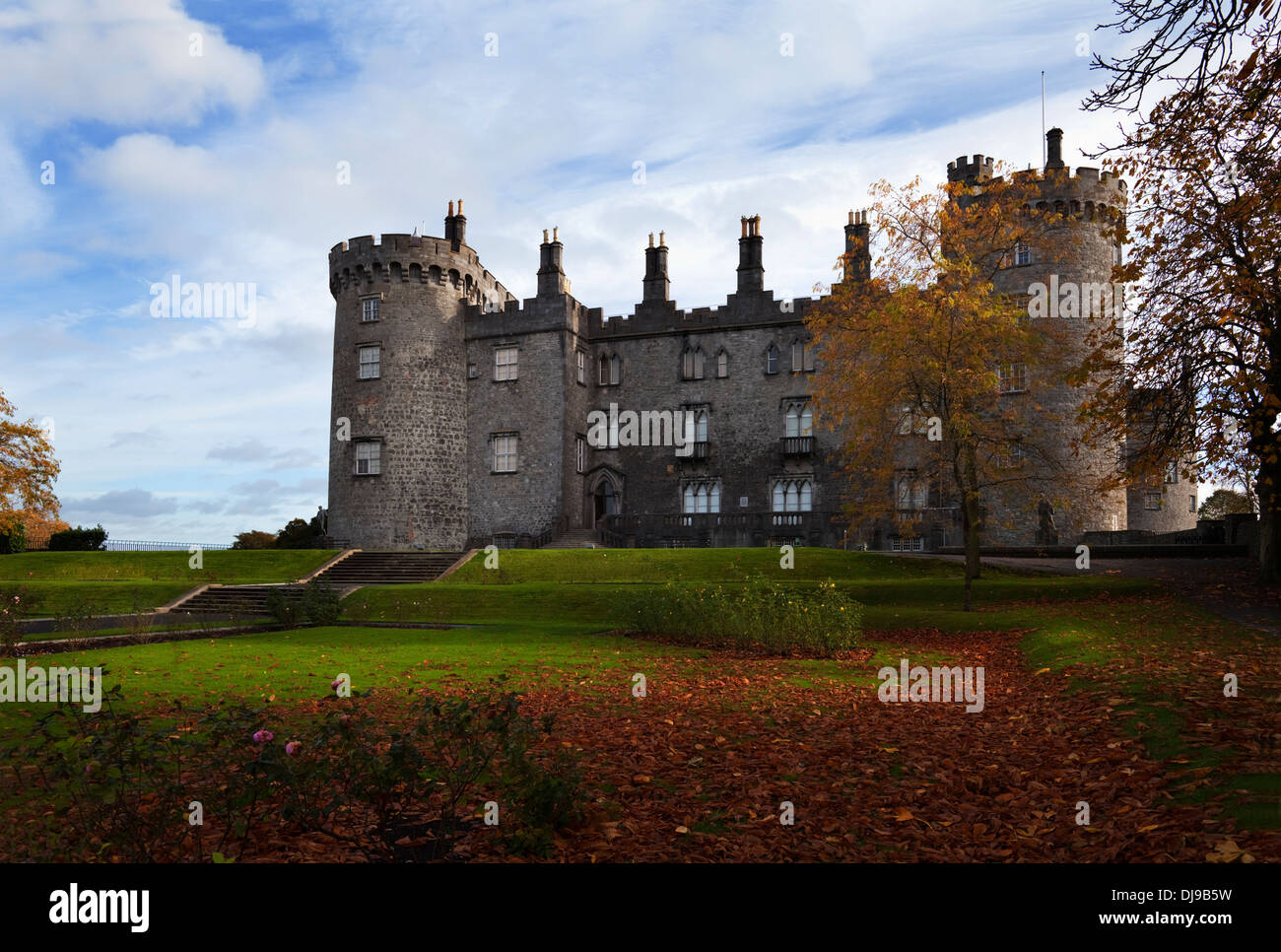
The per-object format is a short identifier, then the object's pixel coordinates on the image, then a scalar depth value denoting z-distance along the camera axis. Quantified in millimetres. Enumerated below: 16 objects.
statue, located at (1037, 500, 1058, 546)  36375
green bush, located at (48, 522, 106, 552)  44219
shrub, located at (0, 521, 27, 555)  41312
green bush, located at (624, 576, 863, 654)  15562
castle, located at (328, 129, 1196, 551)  41625
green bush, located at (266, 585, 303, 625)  20438
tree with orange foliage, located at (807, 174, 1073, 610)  21812
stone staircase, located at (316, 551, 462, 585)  30156
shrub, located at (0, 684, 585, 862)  5090
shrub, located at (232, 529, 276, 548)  50344
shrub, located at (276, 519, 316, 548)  46906
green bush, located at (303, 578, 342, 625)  20688
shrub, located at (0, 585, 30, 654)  14062
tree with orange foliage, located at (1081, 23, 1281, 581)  14680
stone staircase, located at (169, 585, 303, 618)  24258
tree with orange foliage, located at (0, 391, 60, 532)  33875
